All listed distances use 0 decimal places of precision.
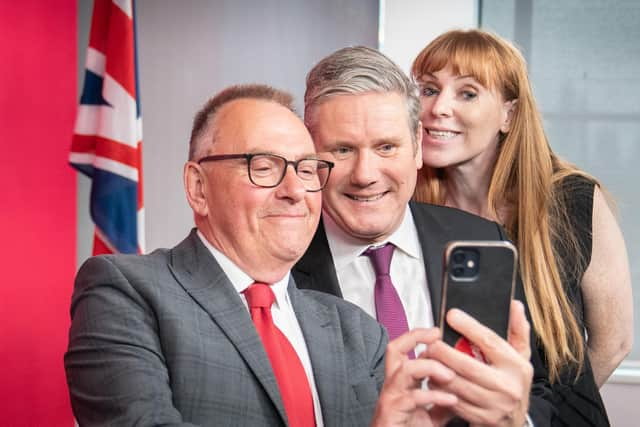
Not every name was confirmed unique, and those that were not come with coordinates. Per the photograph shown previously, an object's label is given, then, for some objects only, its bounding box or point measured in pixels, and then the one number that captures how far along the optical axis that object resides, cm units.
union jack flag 297
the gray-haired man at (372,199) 171
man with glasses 128
